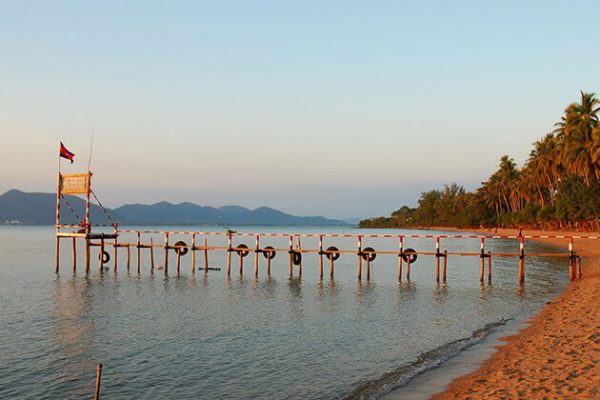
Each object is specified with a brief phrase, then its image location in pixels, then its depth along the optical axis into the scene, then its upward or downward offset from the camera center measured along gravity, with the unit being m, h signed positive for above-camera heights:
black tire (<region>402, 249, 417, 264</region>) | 31.50 -2.41
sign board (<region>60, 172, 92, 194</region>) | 36.22 +2.11
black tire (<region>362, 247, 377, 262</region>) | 32.62 -2.60
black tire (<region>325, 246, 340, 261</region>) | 34.06 -2.49
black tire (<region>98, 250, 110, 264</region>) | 42.37 -3.58
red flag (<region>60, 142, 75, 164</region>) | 36.03 +4.14
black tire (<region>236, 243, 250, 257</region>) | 36.47 -2.62
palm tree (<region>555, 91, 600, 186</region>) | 62.06 +9.82
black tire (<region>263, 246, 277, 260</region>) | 35.75 -2.68
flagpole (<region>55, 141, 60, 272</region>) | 35.66 -0.23
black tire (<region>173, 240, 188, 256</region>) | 39.09 -2.57
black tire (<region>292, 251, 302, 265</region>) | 34.91 -2.97
